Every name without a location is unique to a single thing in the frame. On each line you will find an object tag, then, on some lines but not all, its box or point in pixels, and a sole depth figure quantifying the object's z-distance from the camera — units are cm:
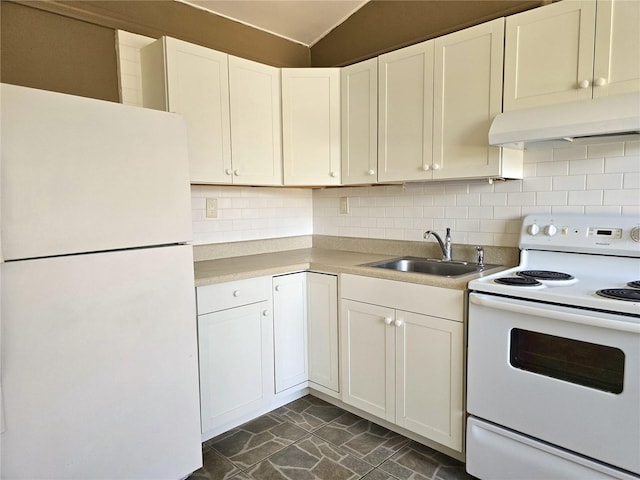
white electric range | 142
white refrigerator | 133
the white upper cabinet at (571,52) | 163
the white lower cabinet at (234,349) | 207
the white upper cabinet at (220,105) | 217
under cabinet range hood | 152
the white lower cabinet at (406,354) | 190
